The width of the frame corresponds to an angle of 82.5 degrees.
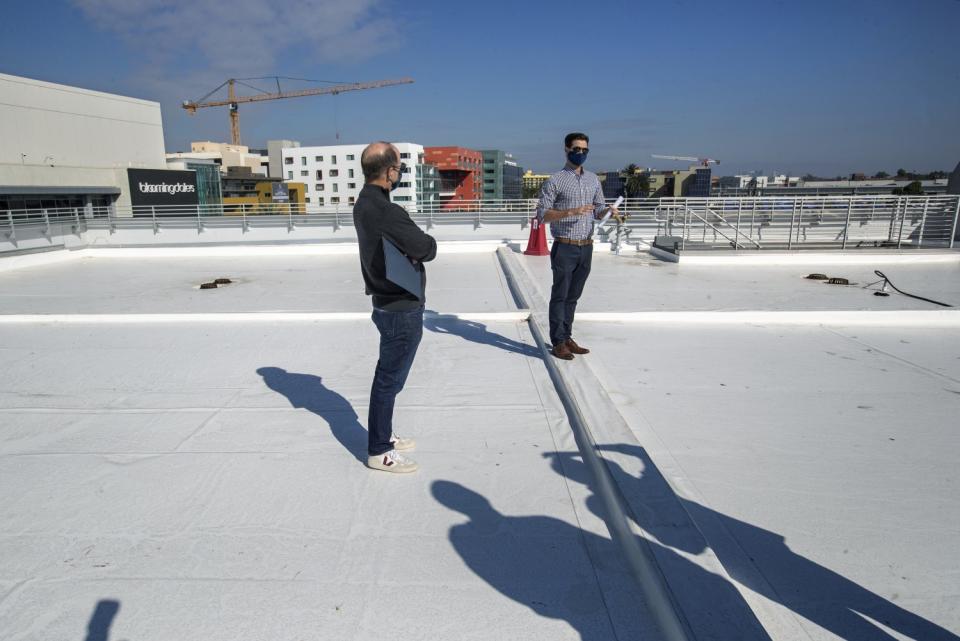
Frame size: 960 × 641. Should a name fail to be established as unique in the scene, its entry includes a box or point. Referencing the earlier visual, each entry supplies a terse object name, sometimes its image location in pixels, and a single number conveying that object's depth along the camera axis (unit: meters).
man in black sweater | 2.25
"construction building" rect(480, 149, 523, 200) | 107.11
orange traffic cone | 10.32
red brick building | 91.56
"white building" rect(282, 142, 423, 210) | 80.75
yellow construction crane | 108.44
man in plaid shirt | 3.86
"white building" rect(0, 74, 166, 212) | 29.98
